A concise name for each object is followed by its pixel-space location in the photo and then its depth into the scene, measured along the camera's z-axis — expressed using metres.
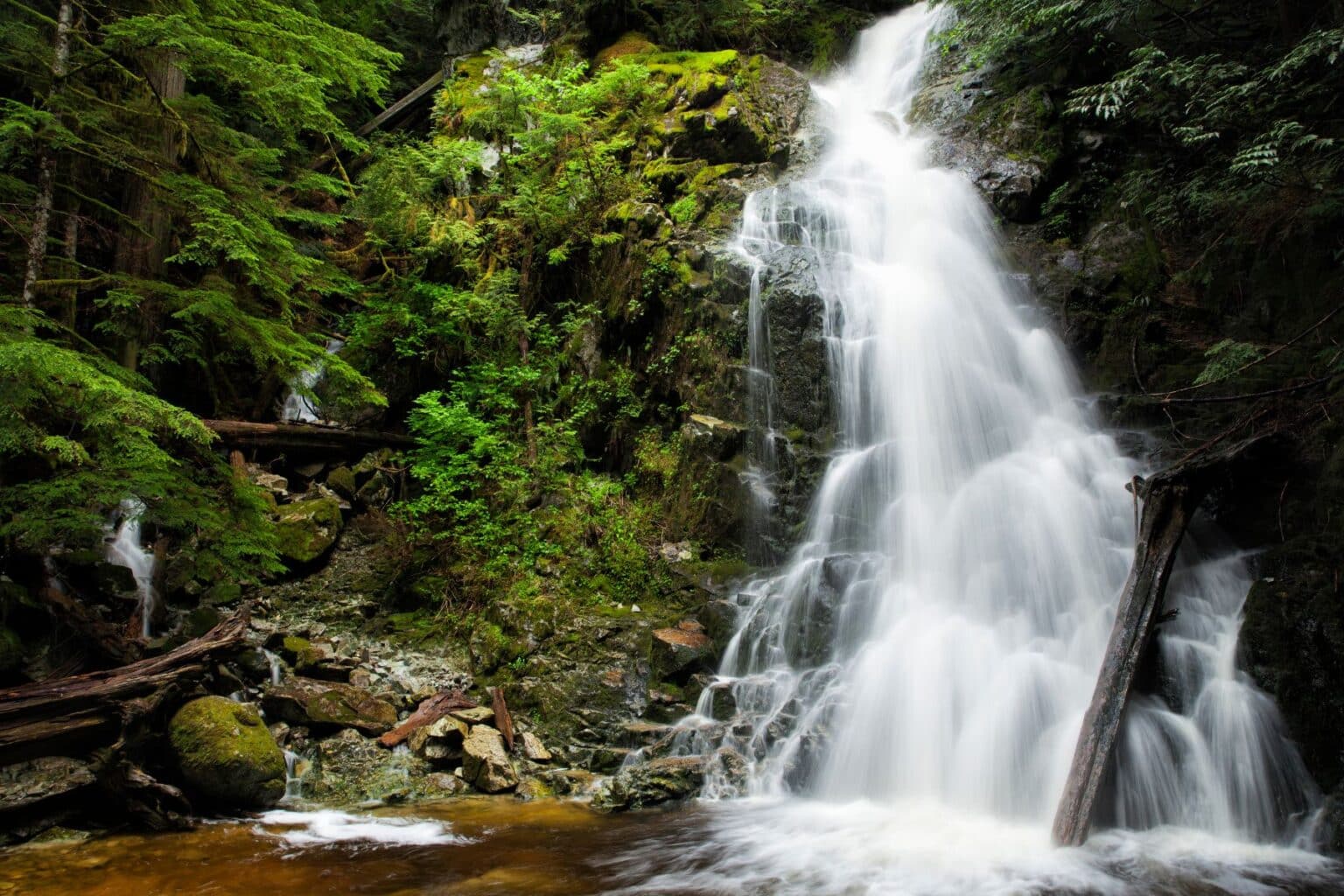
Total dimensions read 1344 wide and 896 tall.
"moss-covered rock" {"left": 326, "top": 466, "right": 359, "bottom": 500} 10.01
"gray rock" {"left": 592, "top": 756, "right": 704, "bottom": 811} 5.43
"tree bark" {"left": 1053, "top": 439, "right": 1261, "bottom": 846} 4.55
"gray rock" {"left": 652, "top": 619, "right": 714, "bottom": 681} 6.91
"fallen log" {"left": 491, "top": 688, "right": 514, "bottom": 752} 6.39
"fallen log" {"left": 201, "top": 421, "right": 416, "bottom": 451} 9.59
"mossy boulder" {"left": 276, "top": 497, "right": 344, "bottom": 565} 8.65
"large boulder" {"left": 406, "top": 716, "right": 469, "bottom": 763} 6.06
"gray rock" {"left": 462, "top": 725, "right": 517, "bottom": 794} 5.76
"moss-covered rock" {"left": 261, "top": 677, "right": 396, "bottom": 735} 6.18
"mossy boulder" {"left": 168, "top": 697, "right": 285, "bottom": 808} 4.99
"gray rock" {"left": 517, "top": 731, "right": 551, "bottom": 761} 6.20
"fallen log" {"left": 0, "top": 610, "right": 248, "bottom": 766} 4.43
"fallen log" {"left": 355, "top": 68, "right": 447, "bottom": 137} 16.61
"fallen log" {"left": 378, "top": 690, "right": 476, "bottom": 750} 6.19
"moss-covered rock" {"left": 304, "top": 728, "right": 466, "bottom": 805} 5.54
